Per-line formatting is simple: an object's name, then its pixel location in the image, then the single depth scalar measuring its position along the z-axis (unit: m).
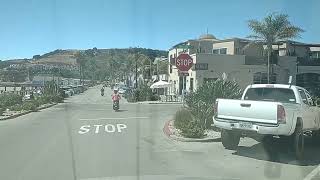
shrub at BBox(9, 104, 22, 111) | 37.00
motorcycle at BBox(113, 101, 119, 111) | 35.78
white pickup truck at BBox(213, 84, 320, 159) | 12.52
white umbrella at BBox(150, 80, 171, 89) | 64.44
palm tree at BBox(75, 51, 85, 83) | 157.35
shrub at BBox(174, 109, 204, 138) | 16.80
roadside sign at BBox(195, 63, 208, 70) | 60.47
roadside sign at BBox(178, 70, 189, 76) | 22.10
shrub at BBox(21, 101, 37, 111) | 37.50
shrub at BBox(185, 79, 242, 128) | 19.42
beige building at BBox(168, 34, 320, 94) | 61.78
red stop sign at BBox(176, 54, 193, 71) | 21.88
